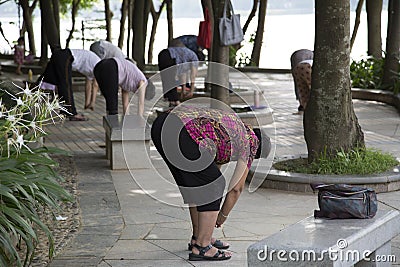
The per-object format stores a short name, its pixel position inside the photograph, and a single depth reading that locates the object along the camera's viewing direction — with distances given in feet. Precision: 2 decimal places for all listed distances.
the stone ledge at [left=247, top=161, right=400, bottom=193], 28.84
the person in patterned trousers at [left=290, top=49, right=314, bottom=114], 44.93
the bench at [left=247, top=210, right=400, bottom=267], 16.33
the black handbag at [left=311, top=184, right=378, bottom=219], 18.62
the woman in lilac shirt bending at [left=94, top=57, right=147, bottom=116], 37.99
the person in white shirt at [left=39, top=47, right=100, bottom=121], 45.60
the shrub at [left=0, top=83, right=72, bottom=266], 19.29
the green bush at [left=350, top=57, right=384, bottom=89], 61.67
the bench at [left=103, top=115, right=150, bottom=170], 33.96
